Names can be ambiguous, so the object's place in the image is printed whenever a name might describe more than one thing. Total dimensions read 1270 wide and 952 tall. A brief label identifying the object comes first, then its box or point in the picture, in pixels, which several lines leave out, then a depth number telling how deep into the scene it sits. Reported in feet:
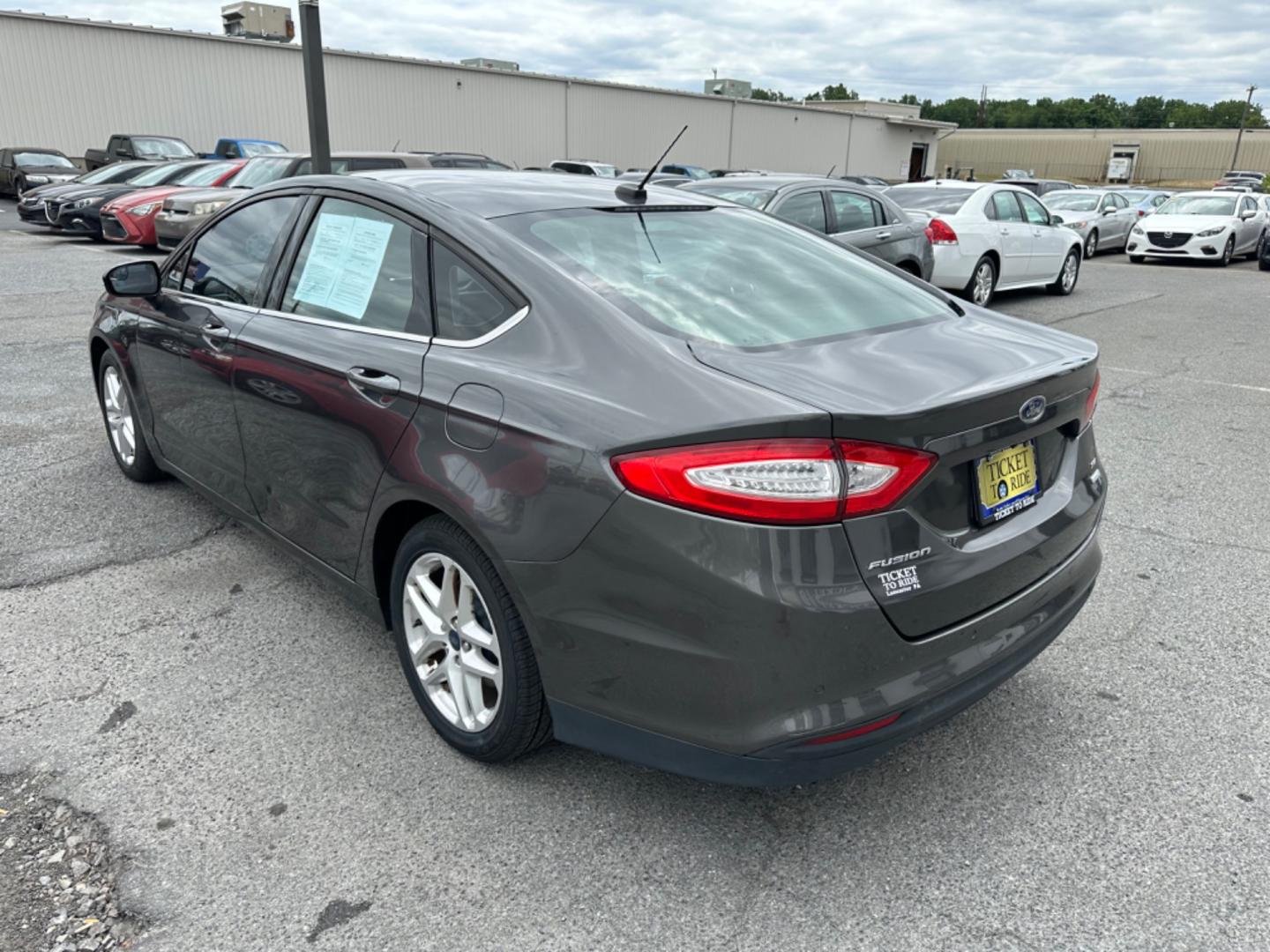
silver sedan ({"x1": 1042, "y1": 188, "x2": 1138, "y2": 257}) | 58.65
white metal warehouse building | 89.04
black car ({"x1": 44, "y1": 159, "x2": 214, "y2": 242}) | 52.29
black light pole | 32.60
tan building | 229.45
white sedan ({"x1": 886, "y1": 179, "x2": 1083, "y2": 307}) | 35.12
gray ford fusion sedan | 6.66
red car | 47.47
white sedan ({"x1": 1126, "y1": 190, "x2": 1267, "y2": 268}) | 59.36
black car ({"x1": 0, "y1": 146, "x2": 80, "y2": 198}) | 74.13
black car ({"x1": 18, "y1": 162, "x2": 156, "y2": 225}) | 58.44
